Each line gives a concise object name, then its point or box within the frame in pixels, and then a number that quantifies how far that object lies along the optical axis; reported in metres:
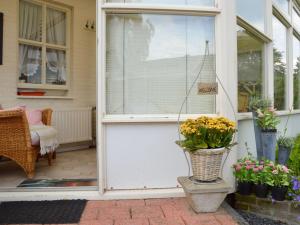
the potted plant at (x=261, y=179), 2.72
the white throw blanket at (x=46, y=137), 3.66
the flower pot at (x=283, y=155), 3.63
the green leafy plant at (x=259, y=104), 3.39
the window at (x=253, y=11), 3.32
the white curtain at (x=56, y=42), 5.30
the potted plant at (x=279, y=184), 2.68
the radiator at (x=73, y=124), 5.15
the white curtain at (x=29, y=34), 4.92
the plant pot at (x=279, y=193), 2.68
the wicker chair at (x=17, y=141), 3.31
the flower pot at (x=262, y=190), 2.72
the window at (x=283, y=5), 4.84
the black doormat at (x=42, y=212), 2.35
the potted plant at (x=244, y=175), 2.78
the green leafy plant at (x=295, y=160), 3.43
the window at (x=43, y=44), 4.95
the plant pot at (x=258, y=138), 3.25
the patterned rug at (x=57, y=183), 3.09
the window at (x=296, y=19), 6.17
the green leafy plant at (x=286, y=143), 3.66
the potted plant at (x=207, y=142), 2.45
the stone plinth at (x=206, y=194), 2.45
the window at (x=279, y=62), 4.65
